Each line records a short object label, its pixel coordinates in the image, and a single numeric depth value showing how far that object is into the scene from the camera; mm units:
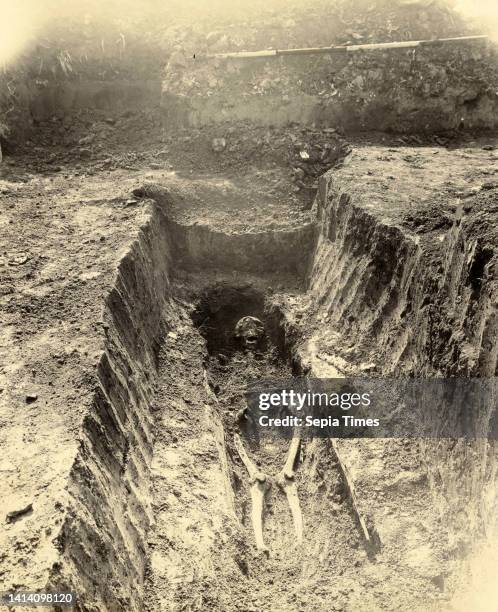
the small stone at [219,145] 10445
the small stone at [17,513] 3969
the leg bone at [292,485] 5918
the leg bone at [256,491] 5777
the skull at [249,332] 8469
